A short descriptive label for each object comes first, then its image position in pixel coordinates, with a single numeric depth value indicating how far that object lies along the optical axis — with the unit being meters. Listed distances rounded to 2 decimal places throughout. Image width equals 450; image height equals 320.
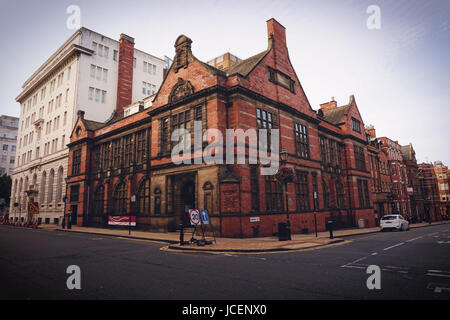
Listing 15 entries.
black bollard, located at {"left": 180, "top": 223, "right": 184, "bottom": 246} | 13.49
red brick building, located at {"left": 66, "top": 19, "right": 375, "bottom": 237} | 19.27
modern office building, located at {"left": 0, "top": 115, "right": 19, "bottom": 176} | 77.19
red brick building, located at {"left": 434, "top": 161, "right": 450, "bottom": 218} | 83.07
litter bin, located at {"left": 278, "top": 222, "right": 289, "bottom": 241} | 15.87
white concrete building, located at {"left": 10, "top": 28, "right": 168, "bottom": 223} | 39.53
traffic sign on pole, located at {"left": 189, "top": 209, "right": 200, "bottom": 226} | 13.21
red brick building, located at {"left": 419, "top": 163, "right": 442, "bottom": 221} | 63.88
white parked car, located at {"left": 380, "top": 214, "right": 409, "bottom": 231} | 25.84
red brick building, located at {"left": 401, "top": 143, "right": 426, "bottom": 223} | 55.28
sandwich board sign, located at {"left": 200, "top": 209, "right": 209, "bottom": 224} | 13.68
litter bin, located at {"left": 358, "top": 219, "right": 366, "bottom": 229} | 30.91
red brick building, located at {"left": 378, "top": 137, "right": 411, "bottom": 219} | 48.22
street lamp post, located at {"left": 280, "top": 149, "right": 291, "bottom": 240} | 16.05
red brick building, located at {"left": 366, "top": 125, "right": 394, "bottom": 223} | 39.22
